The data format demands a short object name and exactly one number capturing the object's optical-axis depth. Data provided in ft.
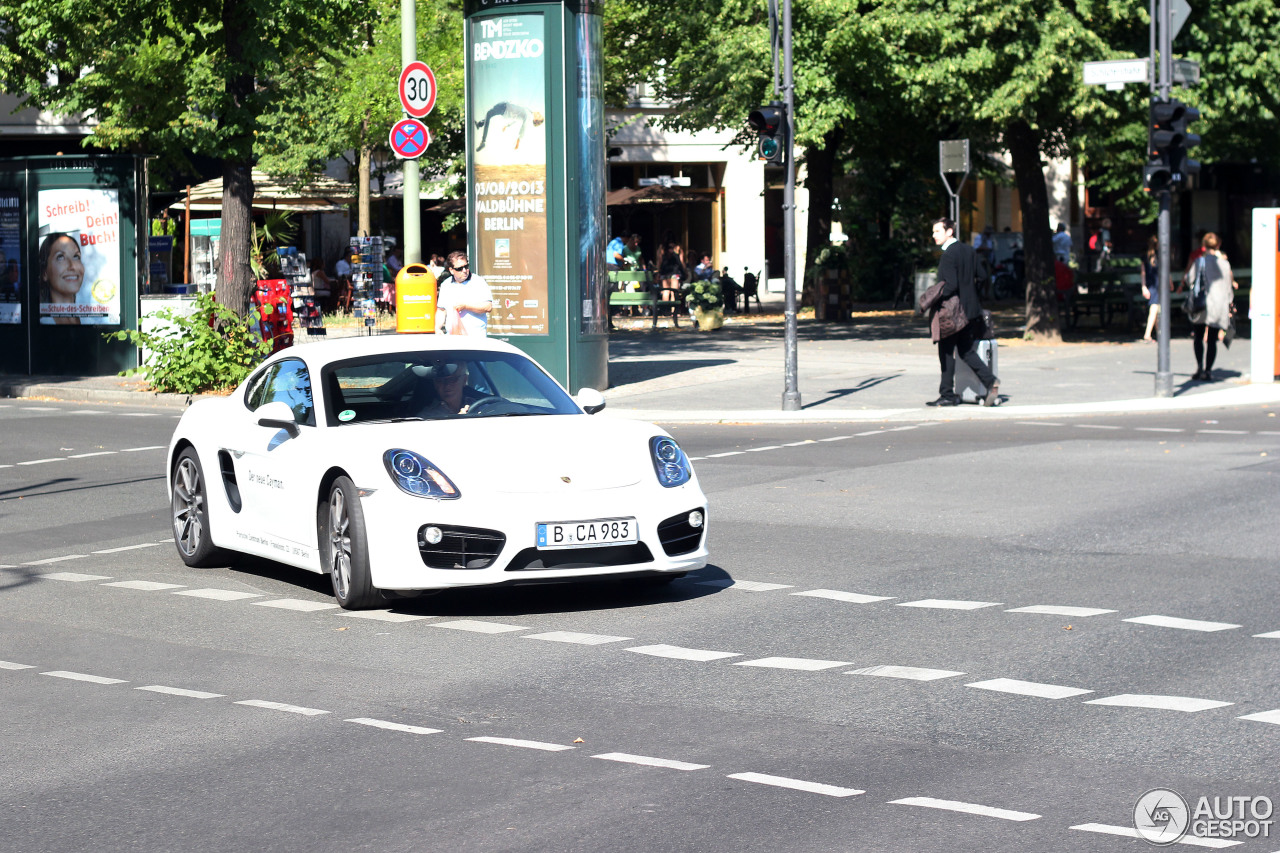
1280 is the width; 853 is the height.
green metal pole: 69.72
